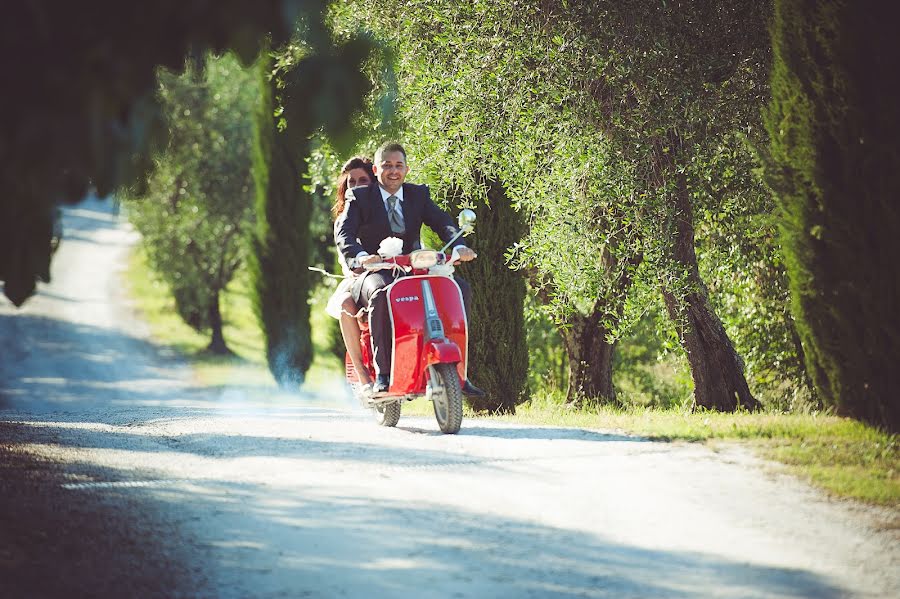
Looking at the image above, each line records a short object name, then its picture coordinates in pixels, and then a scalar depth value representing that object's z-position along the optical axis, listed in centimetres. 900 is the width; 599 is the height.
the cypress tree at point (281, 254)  4437
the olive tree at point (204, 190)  5459
